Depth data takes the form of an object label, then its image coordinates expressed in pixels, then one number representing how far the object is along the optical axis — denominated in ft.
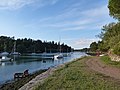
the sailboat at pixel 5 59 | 106.37
